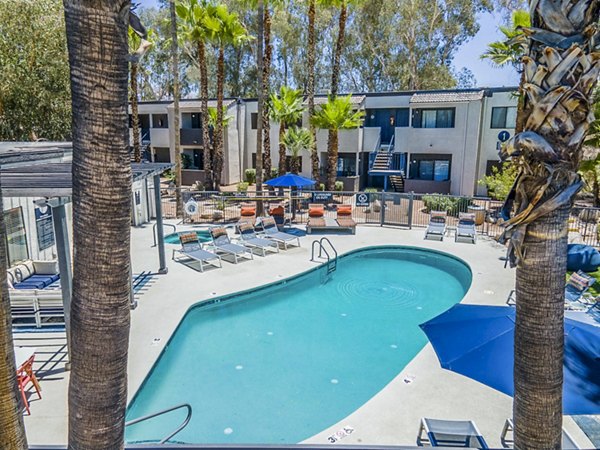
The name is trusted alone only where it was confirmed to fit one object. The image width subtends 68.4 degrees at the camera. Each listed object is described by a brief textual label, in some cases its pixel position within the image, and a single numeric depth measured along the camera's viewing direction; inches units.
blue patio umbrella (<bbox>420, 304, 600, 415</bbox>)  219.0
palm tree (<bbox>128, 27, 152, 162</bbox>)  959.0
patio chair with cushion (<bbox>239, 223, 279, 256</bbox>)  649.6
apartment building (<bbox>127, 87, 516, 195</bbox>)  1059.3
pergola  298.0
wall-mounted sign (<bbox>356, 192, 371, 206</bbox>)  841.4
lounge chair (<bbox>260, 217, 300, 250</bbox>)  674.2
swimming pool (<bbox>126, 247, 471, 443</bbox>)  301.7
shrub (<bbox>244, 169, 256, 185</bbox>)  1298.0
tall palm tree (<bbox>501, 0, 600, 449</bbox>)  120.7
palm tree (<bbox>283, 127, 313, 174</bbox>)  1043.9
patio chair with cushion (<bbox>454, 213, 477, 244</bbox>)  709.9
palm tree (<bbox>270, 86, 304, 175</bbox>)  1079.0
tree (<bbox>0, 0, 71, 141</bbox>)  918.4
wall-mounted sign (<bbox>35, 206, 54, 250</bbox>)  517.4
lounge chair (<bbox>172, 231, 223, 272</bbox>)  575.5
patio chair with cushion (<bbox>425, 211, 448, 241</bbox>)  720.9
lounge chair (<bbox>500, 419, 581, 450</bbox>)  223.0
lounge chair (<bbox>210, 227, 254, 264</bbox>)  614.5
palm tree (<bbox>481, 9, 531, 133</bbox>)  730.2
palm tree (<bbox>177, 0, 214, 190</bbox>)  884.6
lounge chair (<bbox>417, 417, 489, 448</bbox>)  233.3
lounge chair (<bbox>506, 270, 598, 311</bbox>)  424.2
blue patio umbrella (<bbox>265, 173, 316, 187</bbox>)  792.3
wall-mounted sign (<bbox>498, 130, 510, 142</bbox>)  1040.2
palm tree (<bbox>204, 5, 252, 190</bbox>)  884.6
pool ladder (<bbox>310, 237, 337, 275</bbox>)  608.4
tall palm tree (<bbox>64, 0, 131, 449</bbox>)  100.8
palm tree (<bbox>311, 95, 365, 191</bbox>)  978.7
